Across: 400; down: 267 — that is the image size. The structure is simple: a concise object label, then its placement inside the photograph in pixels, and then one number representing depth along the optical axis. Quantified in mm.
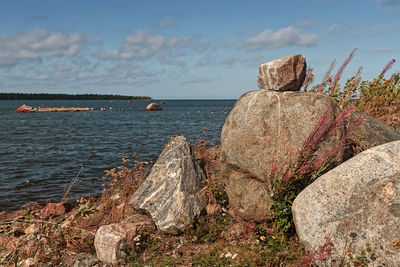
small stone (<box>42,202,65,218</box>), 9766
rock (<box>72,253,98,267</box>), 6090
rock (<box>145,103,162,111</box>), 86938
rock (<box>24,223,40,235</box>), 8614
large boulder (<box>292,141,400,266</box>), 4641
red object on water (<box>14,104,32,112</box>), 73000
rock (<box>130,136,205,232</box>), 6887
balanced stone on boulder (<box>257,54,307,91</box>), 6805
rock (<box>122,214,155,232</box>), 6801
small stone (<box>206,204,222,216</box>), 7254
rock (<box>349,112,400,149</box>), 6952
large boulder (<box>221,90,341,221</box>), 6203
